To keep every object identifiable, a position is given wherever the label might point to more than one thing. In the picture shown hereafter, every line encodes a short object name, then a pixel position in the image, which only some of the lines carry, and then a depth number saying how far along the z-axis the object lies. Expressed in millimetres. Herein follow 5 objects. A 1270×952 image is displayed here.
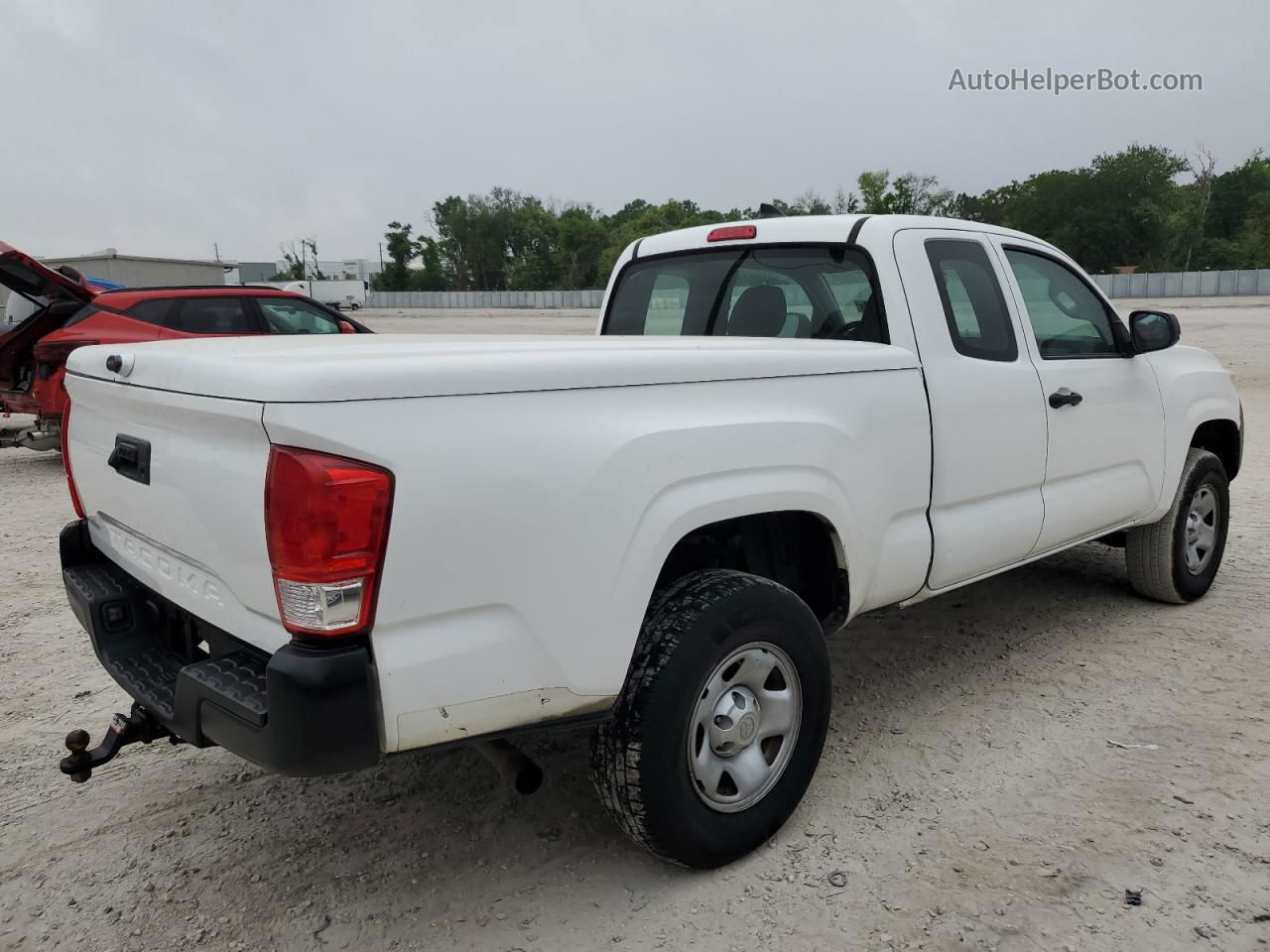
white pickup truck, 1972
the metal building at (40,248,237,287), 29859
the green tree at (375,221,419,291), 94750
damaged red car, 8305
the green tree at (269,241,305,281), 93438
